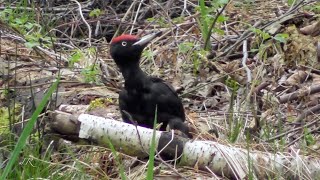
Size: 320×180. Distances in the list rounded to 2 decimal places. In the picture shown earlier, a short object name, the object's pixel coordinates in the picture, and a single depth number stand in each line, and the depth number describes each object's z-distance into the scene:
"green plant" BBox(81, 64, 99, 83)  12.92
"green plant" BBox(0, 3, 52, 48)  14.25
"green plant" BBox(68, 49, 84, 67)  13.07
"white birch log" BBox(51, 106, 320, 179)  8.98
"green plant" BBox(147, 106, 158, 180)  6.34
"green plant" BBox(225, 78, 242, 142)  10.62
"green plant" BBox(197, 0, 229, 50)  13.59
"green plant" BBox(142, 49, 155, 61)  13.56
